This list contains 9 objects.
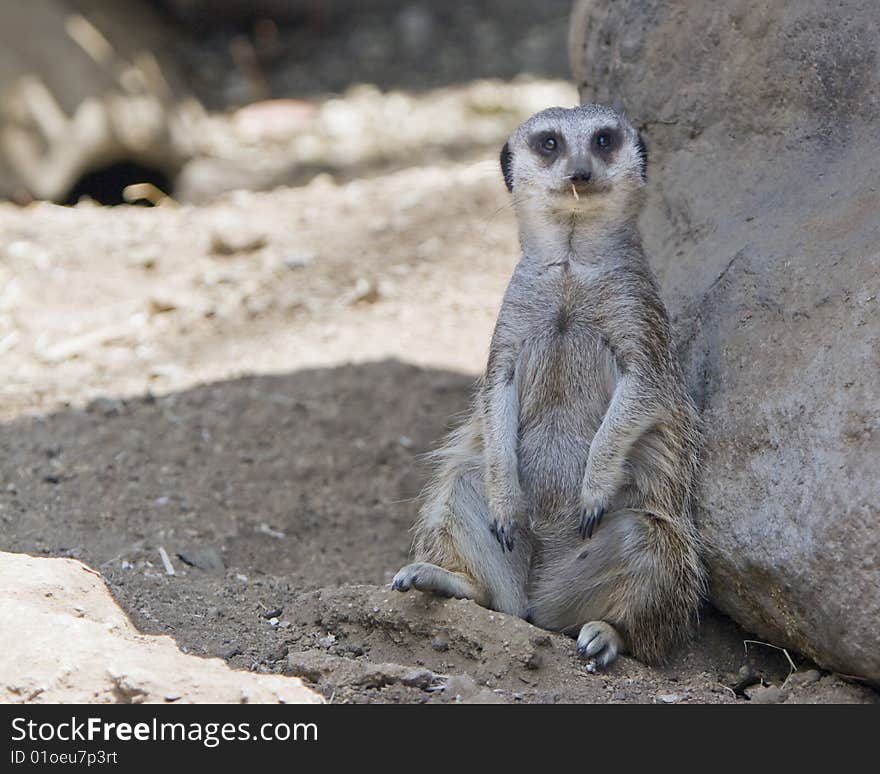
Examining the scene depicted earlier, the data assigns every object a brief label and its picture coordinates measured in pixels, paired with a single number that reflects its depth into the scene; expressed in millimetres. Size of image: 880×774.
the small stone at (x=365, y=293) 10219
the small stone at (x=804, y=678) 5367
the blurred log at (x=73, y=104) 12289
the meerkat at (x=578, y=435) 5914
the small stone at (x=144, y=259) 10922
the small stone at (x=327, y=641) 5674
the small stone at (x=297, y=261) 10680
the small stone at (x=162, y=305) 10102
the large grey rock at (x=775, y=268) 5176
